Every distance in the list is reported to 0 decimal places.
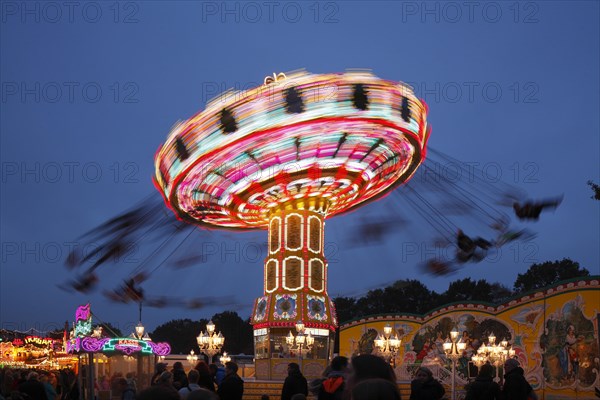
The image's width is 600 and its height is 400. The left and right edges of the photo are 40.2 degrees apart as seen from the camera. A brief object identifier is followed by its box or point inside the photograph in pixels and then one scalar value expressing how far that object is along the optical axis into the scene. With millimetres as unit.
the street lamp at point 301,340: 31483
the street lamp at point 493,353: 30750
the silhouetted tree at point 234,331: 86875
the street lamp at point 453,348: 28047
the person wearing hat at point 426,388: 8172
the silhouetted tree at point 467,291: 78062
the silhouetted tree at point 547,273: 75125
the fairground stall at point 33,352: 49750
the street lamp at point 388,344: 32750
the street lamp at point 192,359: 39619
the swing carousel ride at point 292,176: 28188
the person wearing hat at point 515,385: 10250
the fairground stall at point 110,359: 22172
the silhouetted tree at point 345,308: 83944
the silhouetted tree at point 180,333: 97500
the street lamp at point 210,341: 31453
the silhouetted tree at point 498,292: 79562
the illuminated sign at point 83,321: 33150
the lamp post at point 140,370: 23398
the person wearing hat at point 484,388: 10031
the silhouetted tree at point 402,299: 79312
